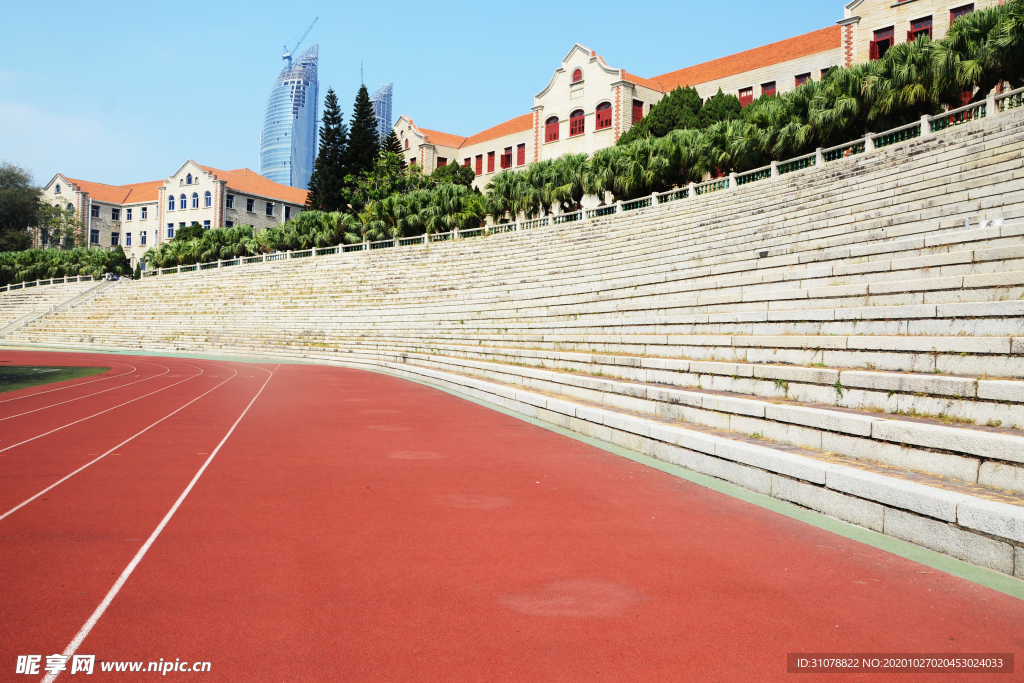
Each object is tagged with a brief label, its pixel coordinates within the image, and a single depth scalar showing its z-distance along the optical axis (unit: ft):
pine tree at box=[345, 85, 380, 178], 227.61
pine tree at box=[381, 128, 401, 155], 220.02
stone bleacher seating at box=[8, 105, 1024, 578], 17.87
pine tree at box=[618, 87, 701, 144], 142.10
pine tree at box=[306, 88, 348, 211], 222.28
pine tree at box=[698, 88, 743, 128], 137.39
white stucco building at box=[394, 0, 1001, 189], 114.83
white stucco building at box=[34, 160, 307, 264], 237.86
